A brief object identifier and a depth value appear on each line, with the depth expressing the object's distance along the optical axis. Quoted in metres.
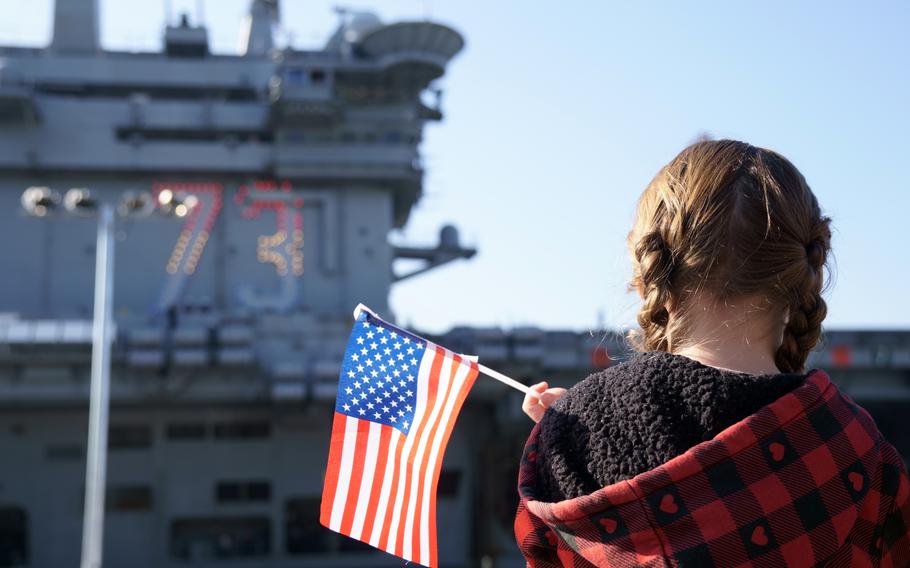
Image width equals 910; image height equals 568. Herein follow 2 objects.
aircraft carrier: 21.06
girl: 1.81
